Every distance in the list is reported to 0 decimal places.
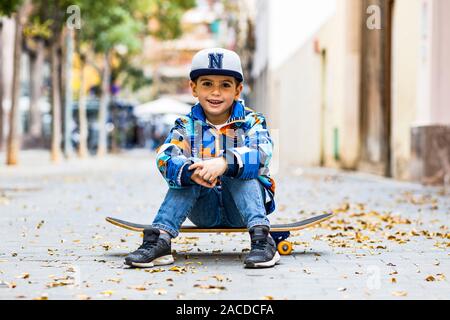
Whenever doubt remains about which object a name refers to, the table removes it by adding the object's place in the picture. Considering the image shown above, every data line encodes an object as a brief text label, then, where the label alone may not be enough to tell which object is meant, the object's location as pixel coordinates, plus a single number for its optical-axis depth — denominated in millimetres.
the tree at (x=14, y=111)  17641
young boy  6117
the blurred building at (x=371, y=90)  15578
